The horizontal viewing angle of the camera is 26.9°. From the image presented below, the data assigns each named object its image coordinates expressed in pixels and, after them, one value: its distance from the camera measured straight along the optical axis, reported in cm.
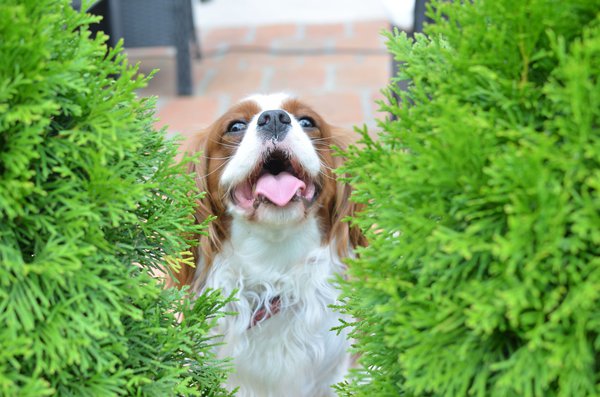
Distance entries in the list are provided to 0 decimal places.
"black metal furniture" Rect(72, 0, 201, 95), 185
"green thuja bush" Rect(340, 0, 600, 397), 66
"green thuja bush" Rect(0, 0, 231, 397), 72
